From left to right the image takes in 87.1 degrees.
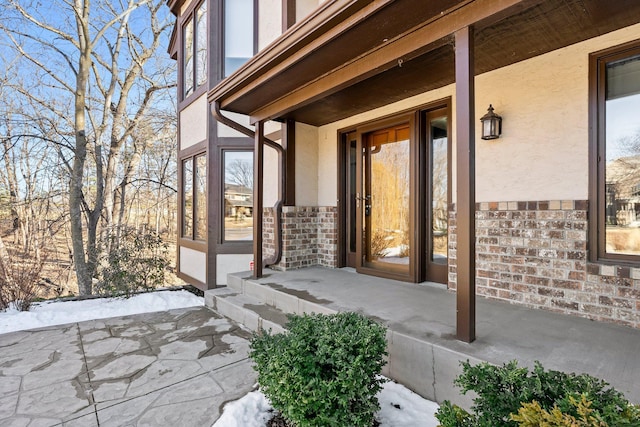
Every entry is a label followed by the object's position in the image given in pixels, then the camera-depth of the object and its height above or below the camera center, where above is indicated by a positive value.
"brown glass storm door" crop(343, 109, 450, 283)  3.90 +0.15
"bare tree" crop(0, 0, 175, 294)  8.14 +3.61
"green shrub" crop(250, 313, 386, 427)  1.68 -0.85
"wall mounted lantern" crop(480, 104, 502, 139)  3.11 +0.79
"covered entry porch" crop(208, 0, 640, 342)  2.19 +1.20
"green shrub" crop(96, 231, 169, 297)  5.12 -0.89
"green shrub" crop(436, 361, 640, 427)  1.18 -0.71
